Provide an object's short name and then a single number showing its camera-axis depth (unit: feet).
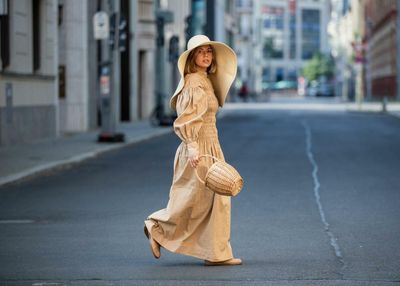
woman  27.04
